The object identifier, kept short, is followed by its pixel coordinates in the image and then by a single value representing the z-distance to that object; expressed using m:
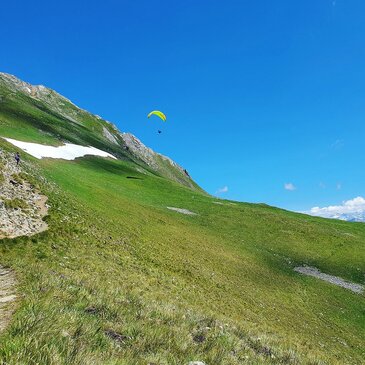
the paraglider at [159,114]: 64.06
